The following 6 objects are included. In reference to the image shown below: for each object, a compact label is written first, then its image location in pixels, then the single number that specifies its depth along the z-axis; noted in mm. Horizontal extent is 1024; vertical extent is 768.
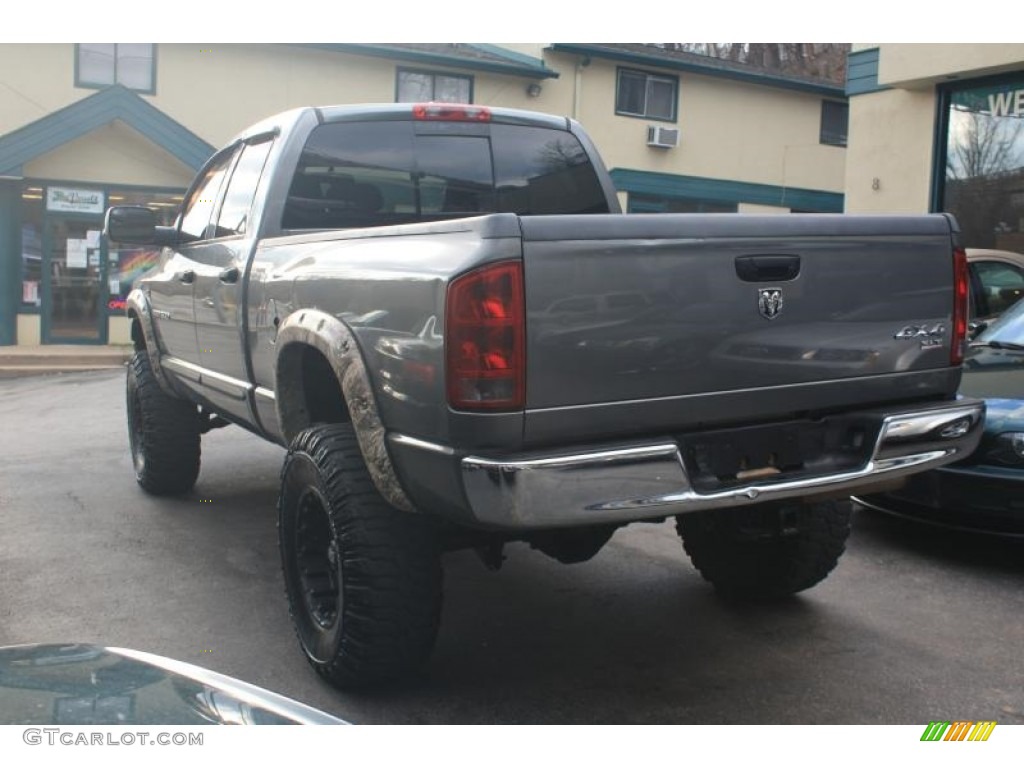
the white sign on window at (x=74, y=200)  17219
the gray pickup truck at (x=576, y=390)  2988
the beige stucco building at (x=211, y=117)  17000
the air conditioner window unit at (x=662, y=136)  22141
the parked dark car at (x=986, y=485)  4977
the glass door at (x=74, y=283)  17469
